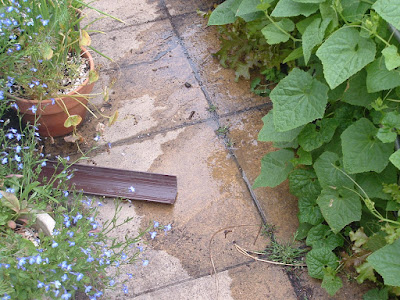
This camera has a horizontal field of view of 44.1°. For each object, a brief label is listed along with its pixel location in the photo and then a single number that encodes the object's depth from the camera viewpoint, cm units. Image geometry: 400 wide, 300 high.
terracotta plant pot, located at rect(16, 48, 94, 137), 249
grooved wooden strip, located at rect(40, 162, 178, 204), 245
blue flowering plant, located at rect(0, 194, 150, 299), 162
